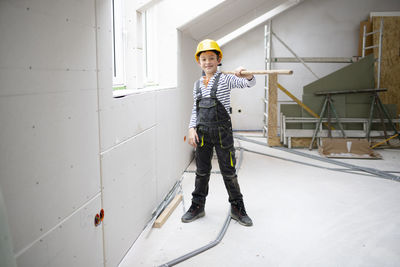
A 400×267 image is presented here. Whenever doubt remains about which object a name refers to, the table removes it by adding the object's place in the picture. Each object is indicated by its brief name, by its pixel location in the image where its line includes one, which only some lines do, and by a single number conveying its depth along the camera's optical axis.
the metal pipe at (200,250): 2.30
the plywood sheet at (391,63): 6.76
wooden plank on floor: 2.88
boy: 2.79
